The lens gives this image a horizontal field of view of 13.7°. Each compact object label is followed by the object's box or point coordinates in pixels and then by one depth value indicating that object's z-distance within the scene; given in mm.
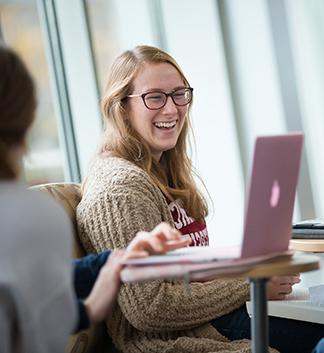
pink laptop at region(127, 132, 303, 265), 2382
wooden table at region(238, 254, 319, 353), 2335
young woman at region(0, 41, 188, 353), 2168
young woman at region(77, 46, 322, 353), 2963
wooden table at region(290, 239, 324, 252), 3232
